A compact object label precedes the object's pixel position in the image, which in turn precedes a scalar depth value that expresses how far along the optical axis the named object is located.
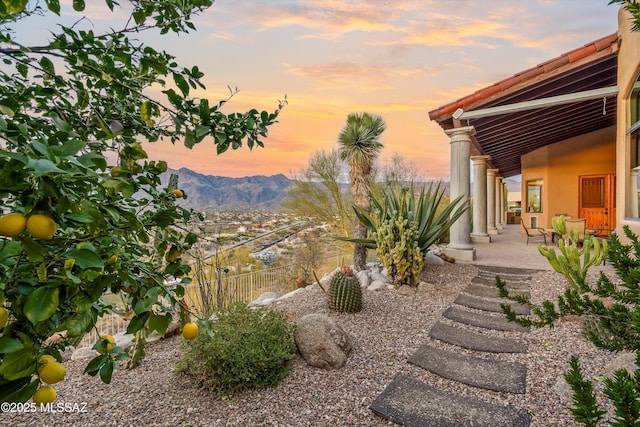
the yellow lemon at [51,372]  0.65
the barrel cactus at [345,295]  4.77
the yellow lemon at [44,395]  0.73
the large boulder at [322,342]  3.30
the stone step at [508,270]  6.67
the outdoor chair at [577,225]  9.09
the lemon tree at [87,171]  0.56
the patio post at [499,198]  17.80
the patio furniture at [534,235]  11.81
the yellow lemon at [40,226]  0.54
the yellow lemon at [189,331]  0.96
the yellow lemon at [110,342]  0.89
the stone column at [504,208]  19.96
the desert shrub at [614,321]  0.73
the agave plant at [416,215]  6.28
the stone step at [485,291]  5.46
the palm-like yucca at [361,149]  9.38
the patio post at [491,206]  13.80
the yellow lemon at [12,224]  0.51
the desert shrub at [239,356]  2.96
